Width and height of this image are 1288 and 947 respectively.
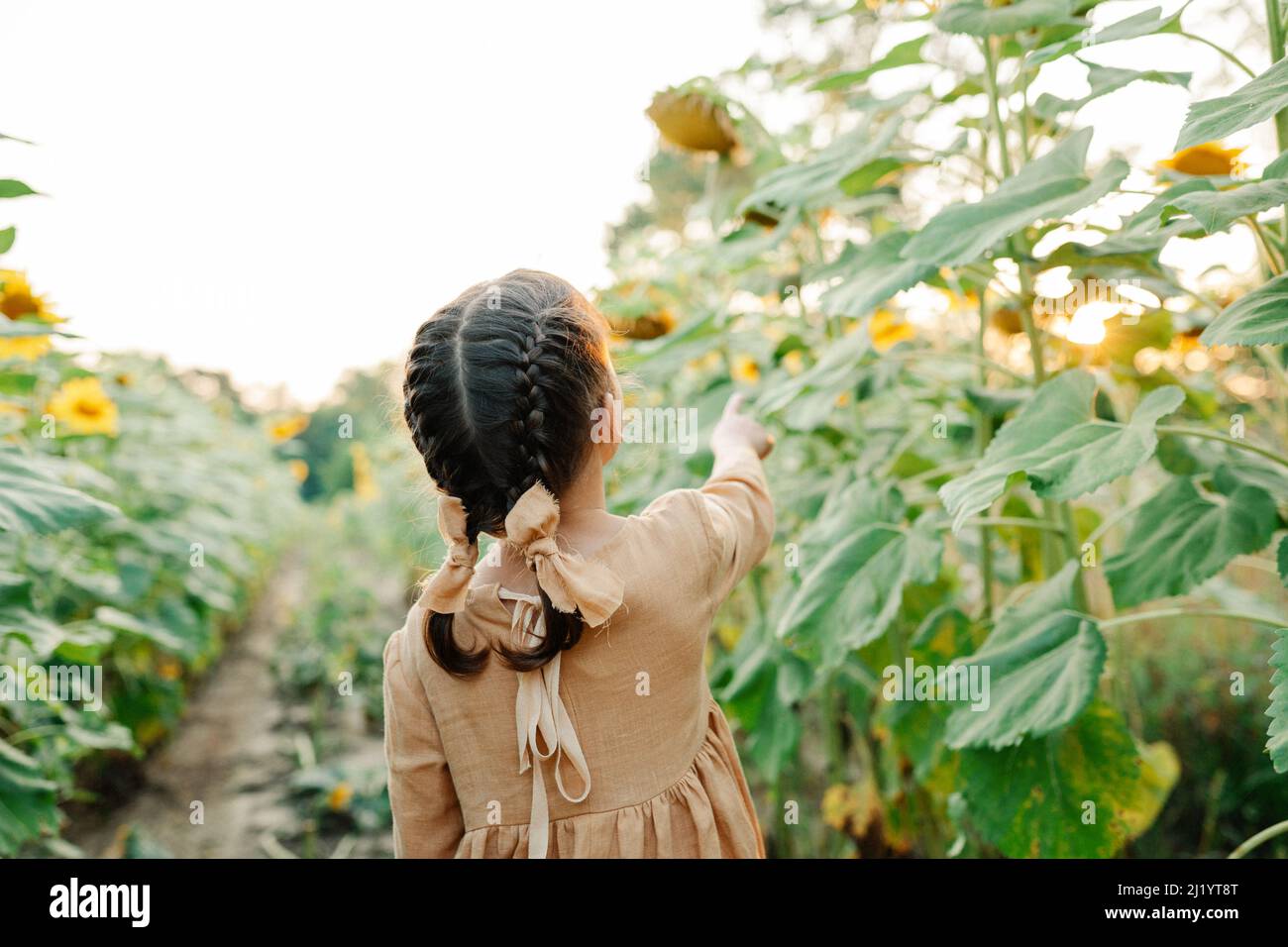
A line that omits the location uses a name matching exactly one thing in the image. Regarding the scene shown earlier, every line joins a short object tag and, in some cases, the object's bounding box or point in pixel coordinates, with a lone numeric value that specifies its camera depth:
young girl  1.01
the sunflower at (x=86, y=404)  2.68
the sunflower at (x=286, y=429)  5.48
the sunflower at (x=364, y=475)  6.95
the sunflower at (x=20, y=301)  2.13
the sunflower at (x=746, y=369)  2.55
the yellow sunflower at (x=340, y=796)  2.54
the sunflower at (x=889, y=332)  2.24
